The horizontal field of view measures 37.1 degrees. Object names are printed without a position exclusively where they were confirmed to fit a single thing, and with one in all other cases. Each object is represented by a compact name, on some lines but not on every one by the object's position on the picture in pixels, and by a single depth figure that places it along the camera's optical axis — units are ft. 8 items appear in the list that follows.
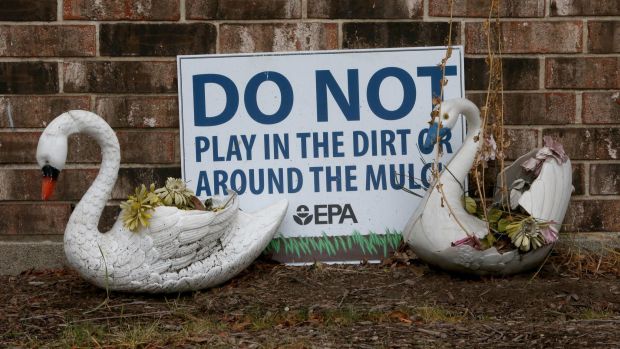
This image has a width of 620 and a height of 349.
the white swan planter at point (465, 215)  14.75
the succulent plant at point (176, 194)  14.93
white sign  16.55
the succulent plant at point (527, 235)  14.61
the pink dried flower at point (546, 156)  15.31
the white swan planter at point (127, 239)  14.17
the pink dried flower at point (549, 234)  14.69
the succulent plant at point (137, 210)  14.20
